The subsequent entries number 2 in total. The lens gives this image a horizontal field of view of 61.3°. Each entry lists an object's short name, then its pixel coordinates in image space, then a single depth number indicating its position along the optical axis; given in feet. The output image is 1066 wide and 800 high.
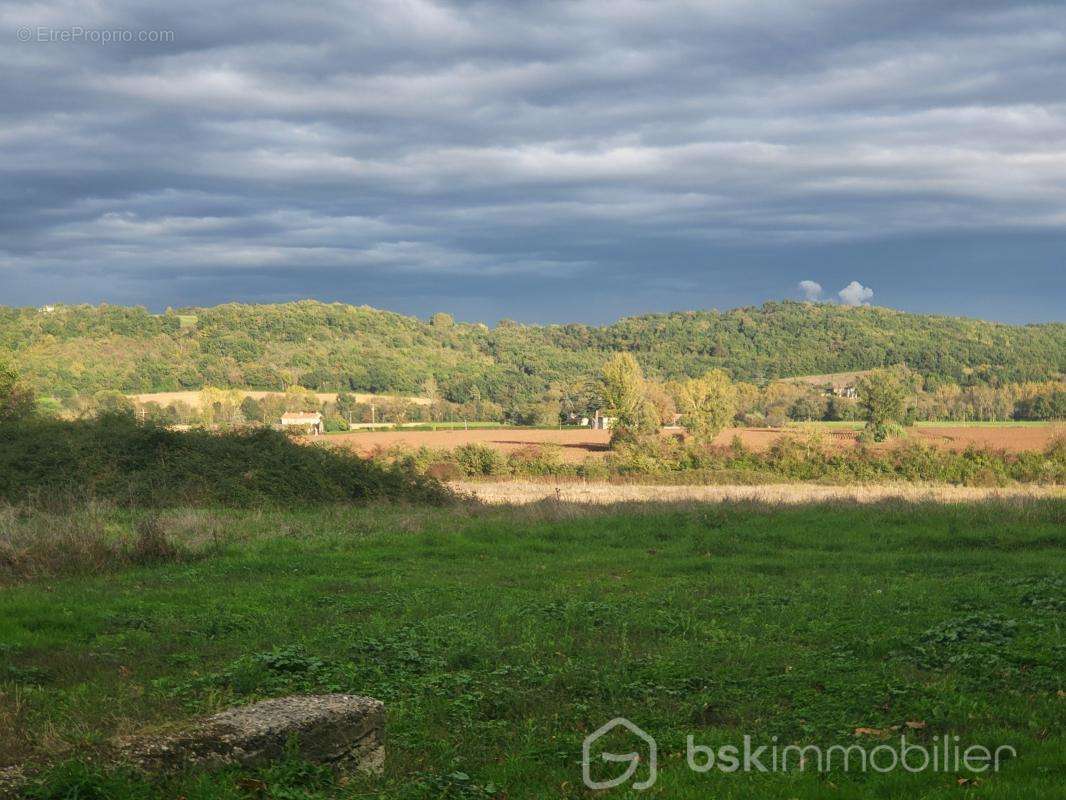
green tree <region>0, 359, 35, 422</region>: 138.41
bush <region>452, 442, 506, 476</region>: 184.14
